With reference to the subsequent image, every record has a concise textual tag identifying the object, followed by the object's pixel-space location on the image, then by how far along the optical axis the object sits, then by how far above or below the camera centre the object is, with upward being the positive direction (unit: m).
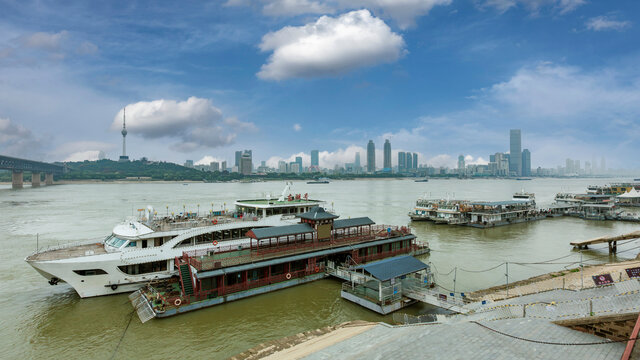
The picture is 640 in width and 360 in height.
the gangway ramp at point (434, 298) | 20.38 -7.96
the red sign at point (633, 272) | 18.62 -5.66
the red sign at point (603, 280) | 18.42 -5.95
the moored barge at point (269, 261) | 22.88 -6.72
